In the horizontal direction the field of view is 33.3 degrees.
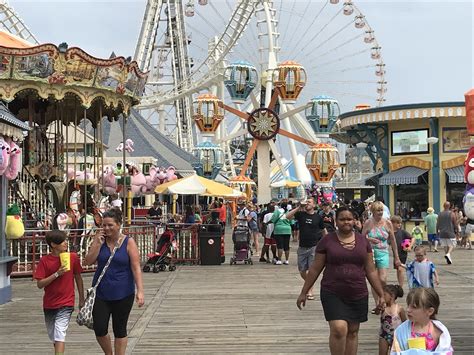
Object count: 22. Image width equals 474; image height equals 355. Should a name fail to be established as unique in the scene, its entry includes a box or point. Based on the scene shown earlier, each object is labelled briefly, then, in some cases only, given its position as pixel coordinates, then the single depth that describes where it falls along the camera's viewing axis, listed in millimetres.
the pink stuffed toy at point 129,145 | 28203
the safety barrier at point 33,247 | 14102
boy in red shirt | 6309
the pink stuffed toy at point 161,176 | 29453
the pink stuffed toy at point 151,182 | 29453
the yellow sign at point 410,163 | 24797
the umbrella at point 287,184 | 45338
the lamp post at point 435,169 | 24453
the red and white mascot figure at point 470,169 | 7742
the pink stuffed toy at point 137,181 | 29078
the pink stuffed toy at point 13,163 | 11344
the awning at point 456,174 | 23928
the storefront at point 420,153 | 24391
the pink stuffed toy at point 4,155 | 10836
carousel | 15320
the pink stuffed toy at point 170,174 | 29609
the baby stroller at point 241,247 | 17228
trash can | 17328
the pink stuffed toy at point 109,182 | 26750
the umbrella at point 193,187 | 20875
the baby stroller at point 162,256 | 15766
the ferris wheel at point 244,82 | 36719
